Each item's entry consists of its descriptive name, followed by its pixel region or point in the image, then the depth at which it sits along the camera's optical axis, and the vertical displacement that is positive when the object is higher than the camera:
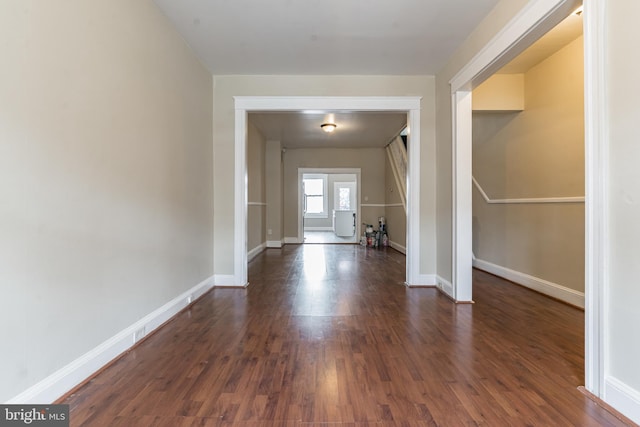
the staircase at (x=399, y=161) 6.53 +1.09
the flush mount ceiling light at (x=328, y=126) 5.73 +1.58
